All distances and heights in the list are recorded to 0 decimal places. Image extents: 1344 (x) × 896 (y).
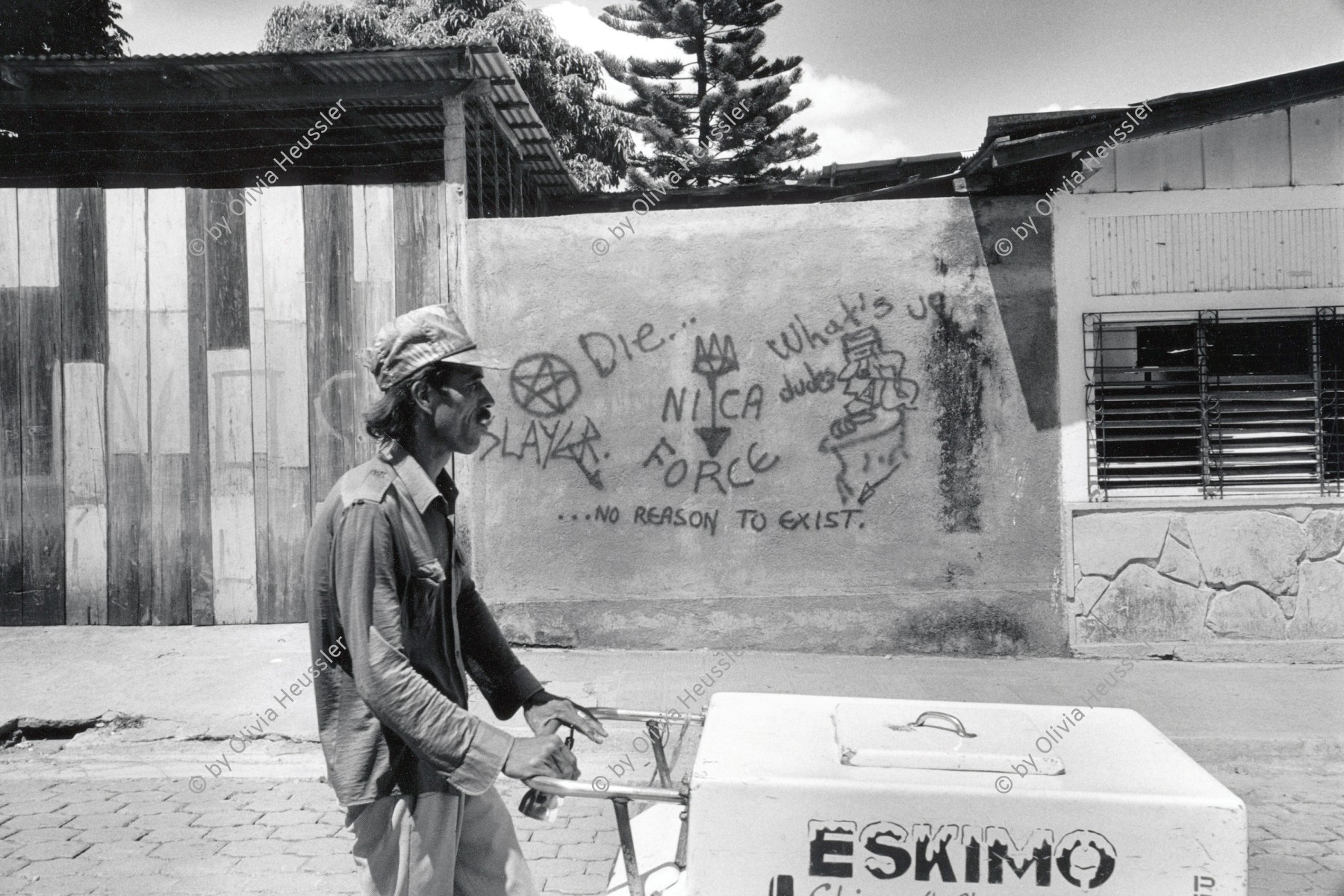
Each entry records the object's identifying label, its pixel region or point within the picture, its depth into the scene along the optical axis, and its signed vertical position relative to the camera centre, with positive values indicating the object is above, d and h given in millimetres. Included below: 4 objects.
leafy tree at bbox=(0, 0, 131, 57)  16078 +6496
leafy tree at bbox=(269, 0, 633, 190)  20531 +7601
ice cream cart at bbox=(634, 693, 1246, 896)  1986 -766
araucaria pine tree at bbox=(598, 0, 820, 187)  22562 +7191
